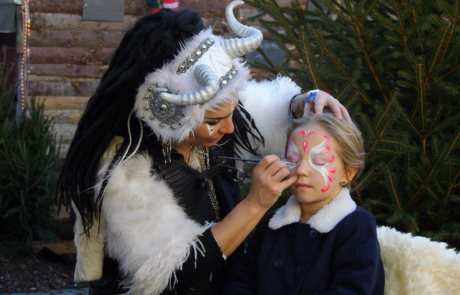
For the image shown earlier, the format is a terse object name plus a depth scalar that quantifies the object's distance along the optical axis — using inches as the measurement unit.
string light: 187.0
